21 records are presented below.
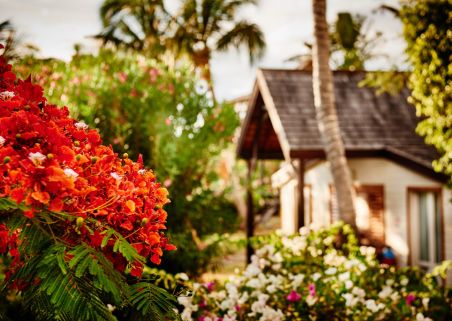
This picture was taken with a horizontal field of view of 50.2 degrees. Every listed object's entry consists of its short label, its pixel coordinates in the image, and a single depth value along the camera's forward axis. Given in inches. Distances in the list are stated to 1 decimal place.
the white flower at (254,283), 206.5
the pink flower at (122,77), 361.4
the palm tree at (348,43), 944.9
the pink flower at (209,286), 215.8
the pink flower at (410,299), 208.7
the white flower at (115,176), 89.5
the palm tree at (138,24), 912.3
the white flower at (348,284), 203.6
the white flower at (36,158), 75.3
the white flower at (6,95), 92.0
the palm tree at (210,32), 880.9
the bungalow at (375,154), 428.5
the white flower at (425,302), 207.2
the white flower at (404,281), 225.8
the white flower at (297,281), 207.3
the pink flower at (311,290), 196.3
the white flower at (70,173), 76.9
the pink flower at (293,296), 197.5
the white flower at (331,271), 214.1
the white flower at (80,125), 103.2
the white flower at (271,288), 202.7
